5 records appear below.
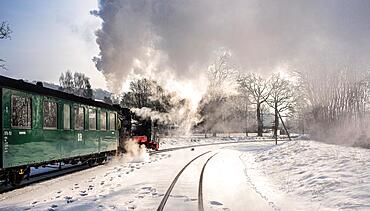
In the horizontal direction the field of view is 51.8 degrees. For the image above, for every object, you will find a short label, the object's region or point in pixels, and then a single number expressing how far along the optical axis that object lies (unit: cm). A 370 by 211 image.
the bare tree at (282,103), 4728
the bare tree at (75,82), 8529
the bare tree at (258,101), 5632
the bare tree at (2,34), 2226
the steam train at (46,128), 959
